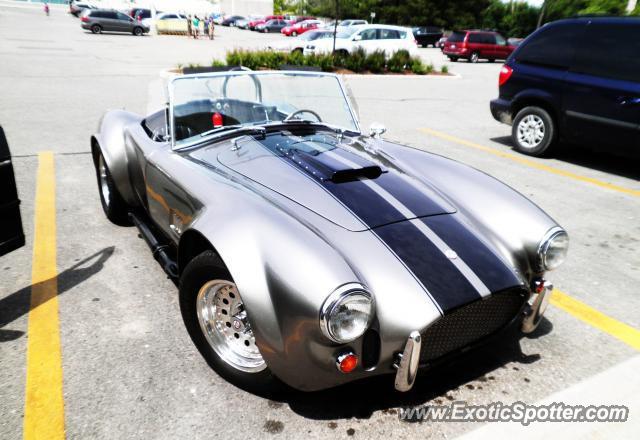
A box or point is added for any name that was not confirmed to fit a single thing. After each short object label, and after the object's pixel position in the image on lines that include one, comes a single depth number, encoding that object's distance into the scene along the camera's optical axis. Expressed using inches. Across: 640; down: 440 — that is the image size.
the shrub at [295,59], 641.6
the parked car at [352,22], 1499.8
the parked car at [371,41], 768.9
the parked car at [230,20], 1970.2
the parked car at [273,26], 1630.9
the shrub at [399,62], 703.1
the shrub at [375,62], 691.4
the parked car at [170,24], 1419.8
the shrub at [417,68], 716.7
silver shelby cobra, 81.1
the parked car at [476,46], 986.1
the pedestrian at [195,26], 1307.8
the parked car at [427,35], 1407.5
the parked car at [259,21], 1695.6
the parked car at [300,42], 817.5
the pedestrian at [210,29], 1270.1
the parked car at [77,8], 1935.3
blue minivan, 241.6
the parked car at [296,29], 1488.3
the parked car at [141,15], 1563.7
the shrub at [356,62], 681.0
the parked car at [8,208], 109.1
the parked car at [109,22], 1256.8
